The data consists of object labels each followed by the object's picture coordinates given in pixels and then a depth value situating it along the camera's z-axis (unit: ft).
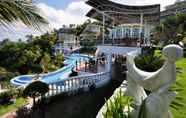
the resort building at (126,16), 31.35
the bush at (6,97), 16.61
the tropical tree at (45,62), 35.33
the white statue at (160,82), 6.28
